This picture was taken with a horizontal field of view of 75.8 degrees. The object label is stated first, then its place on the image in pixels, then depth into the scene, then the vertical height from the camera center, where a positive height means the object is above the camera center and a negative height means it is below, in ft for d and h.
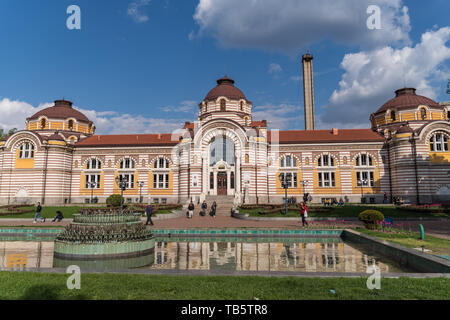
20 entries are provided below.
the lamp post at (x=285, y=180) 95.64 +4.74
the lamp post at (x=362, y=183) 133.08 +4.98
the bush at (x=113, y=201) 108.25 -2.45
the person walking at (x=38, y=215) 80.33 -5.81
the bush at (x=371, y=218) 57.62 -4.83
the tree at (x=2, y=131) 208.42 +45.91
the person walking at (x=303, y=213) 65.23 -4.33
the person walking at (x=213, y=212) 99.11 -6.09
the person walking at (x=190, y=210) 93.75 -5.15
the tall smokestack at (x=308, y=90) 217.97 +79.35
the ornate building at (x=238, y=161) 126.82 +15.61
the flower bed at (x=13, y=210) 96.18 -5.24
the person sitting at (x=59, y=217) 80.94 -6.27
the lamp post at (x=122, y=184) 92.72 +3.35
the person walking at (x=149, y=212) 72.82 -4.45
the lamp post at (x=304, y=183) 138.45 +5.17
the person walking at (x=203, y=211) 100.63 -5.83
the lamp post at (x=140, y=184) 133.19 +4.60
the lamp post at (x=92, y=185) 134.41 +4.45
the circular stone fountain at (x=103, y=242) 36.45 -6.17
